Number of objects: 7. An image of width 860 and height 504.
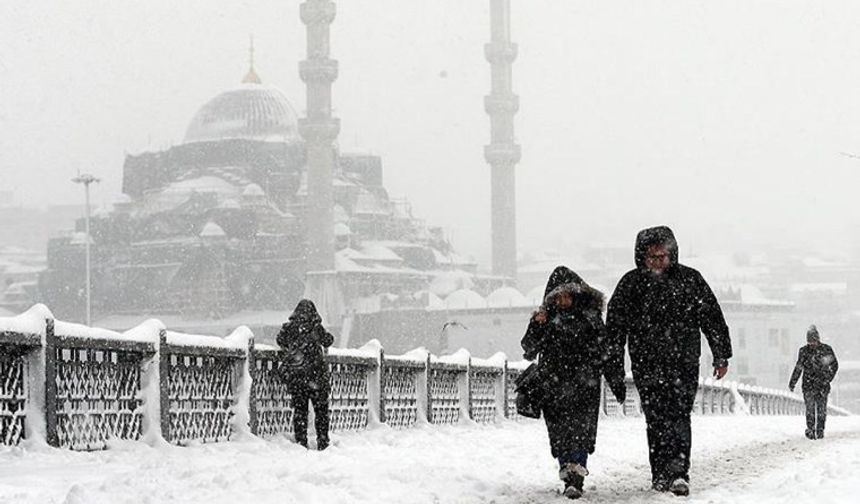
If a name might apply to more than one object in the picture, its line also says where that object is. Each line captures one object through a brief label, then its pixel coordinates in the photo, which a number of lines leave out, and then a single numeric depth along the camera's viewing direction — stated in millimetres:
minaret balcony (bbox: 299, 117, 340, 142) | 155207
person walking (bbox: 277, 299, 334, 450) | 19401
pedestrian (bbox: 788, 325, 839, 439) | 27235
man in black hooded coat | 13288
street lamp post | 126088
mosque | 162551
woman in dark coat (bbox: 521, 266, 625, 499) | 13449
